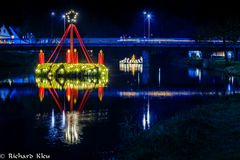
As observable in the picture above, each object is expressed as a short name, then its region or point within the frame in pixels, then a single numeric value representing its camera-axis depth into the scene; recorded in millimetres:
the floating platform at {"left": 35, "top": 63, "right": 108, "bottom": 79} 72188
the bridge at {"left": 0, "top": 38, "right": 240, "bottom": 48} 94000
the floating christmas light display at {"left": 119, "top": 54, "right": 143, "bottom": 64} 164375
